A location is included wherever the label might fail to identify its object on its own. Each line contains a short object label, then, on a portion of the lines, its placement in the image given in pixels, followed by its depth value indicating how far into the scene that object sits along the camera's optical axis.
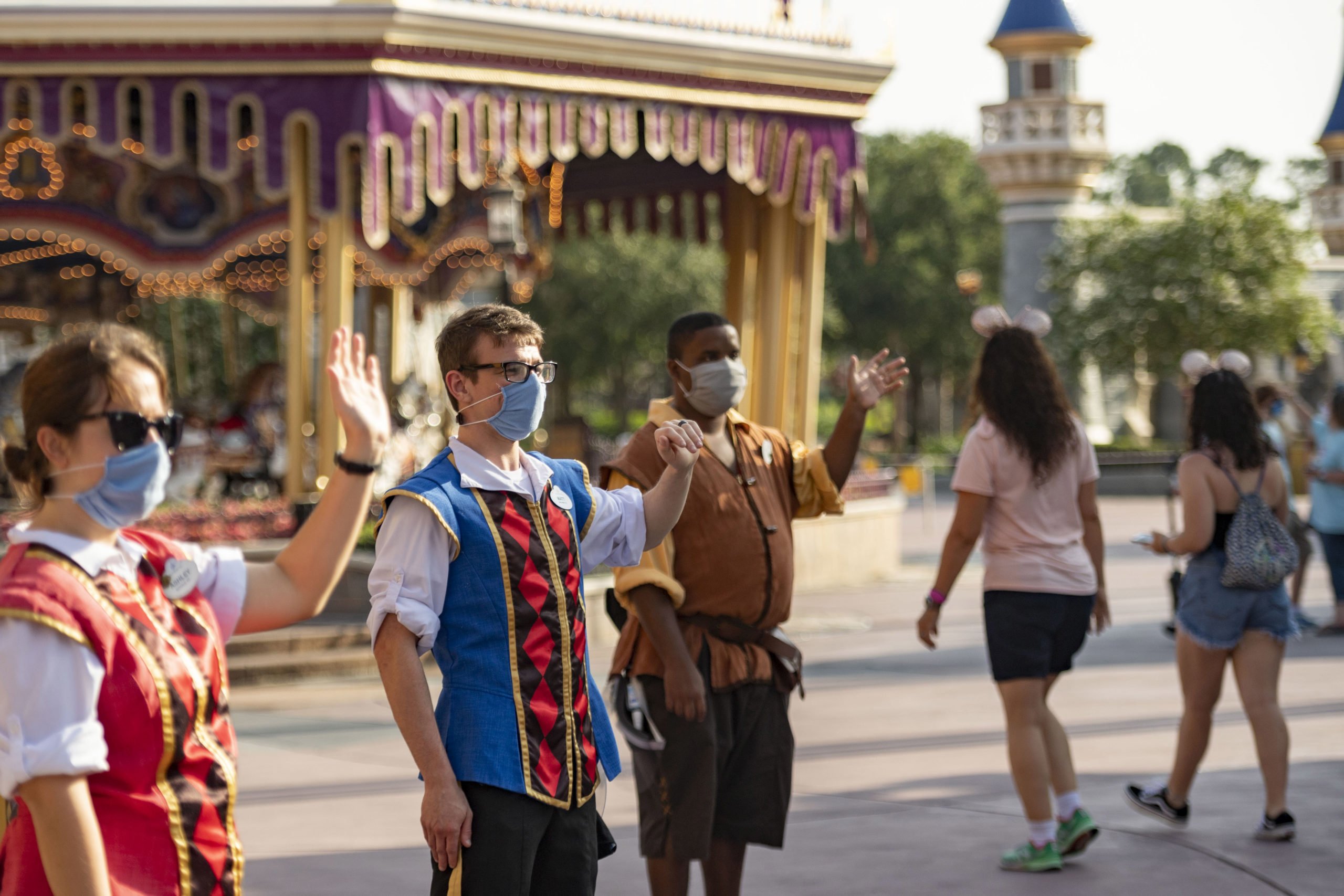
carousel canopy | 12.58
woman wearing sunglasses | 2.64
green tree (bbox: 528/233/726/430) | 47.41
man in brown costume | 4.83
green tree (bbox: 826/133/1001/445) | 49.53
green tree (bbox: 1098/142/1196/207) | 115.00
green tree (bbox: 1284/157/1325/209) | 99.38
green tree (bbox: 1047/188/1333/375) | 35.31
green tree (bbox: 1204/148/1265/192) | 103.38
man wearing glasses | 3.41
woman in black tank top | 6.14
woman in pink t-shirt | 5.73
